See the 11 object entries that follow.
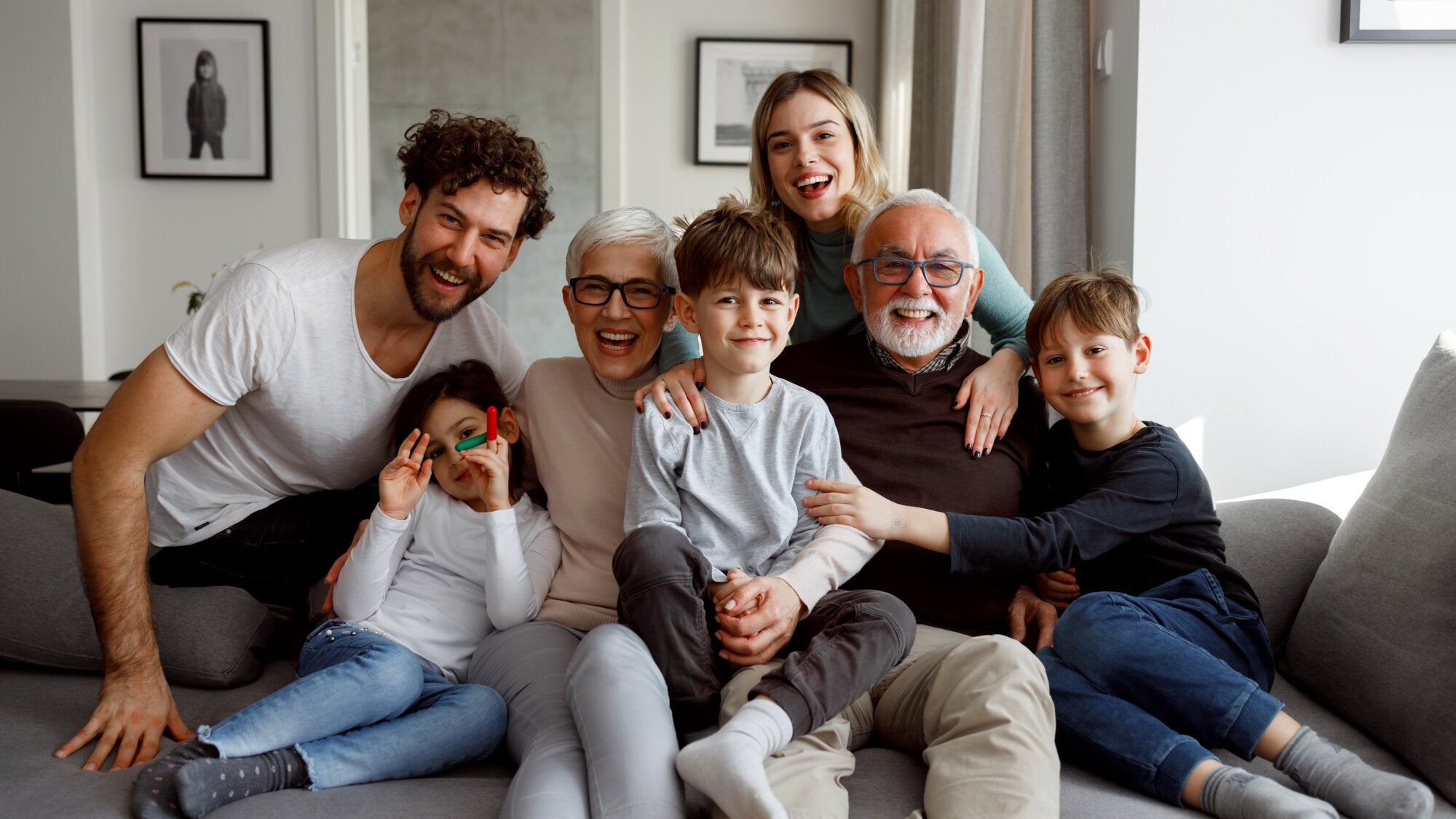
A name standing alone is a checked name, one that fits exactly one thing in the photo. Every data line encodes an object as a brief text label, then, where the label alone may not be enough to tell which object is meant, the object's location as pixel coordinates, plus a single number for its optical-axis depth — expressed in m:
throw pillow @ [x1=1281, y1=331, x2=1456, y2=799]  1.43
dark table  3.11
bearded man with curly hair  1.63
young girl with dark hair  1.34
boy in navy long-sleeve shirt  1.35
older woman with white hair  1.37
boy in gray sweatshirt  1.46
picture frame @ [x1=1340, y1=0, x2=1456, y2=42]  2.22
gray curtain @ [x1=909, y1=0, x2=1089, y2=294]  2.54
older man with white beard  1.53
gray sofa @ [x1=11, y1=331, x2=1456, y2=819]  1.36
